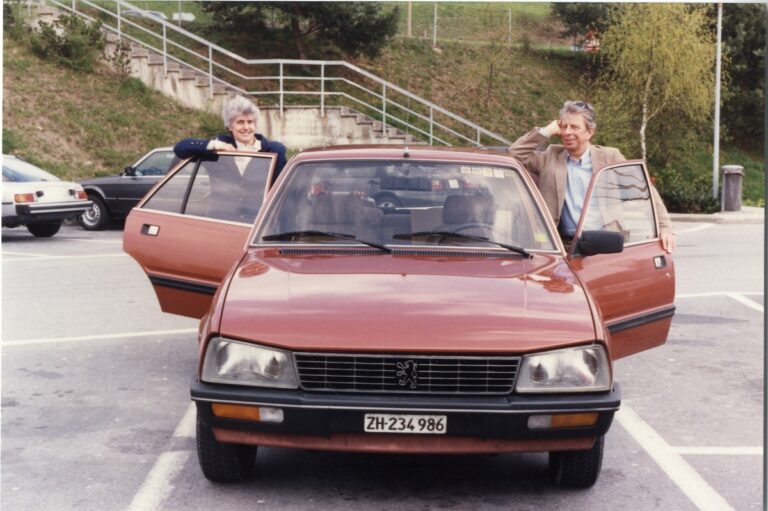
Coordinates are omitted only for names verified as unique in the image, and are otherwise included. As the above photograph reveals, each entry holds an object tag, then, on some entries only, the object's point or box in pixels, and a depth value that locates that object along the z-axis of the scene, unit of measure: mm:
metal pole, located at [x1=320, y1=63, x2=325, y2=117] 29188
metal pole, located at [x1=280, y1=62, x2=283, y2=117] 28875
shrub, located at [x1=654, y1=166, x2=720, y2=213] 27812
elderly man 7086
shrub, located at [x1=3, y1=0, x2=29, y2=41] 29281
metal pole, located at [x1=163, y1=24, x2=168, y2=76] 29781
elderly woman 7828
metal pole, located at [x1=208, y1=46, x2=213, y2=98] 30011
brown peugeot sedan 4582
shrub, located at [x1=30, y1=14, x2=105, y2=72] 28750
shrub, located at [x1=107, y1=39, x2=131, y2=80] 29330
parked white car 18344
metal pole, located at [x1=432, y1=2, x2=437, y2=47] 43844
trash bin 27344
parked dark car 20719
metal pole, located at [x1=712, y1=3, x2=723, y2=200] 27672
